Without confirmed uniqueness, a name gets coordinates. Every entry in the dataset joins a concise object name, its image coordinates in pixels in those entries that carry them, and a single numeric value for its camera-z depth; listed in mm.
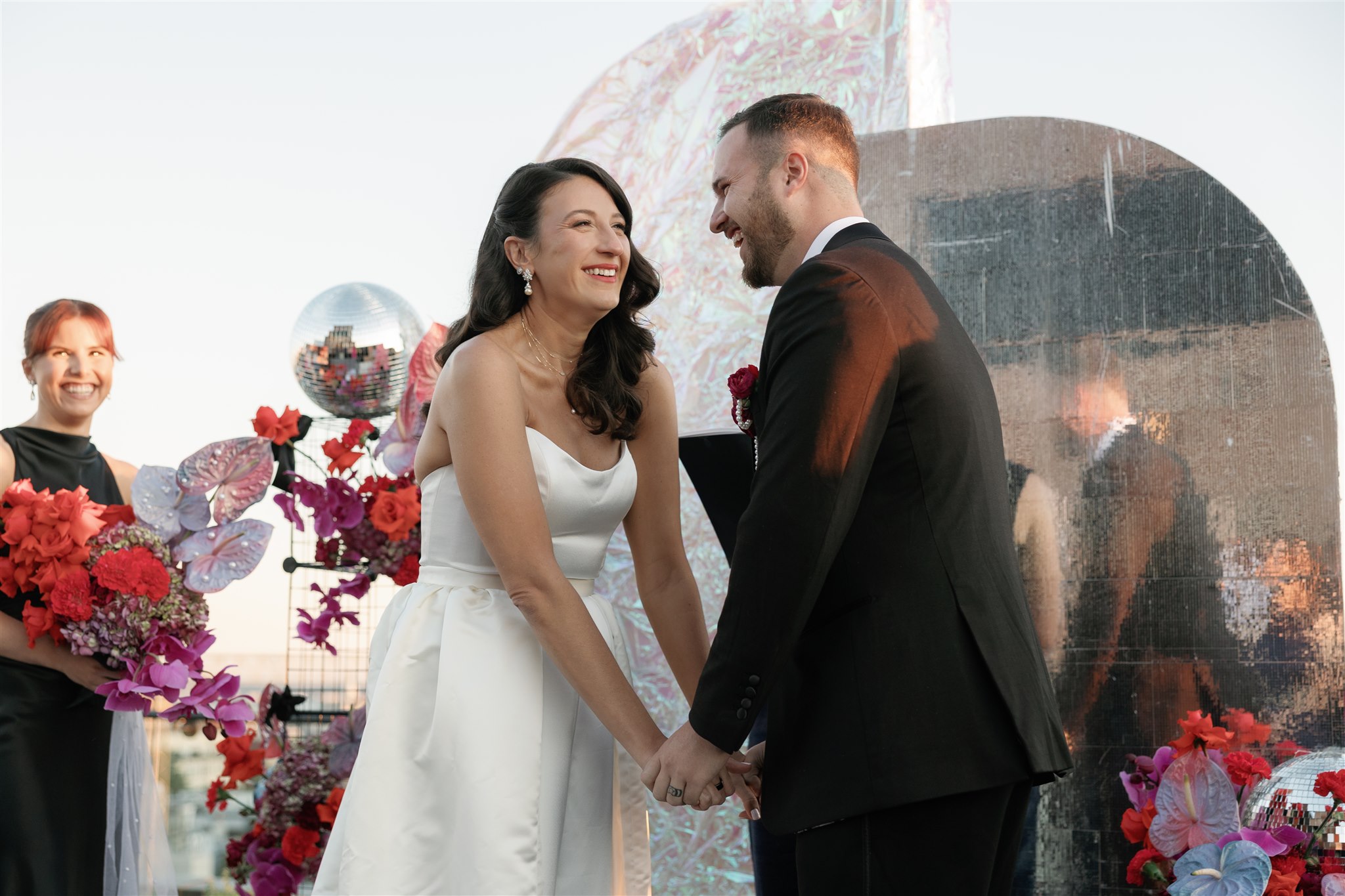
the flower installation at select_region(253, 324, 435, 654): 3287
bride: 1984
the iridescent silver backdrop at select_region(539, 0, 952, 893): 4027
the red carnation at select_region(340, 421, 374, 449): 3352
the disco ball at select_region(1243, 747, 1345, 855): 2656
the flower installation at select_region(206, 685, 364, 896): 3422
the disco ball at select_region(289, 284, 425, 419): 3670
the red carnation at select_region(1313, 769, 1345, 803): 2551
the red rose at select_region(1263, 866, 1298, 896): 2564
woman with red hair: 3125
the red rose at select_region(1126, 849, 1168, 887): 2840
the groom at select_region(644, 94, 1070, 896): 1583
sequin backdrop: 3129
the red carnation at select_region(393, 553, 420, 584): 3293
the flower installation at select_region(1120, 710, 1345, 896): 2590
